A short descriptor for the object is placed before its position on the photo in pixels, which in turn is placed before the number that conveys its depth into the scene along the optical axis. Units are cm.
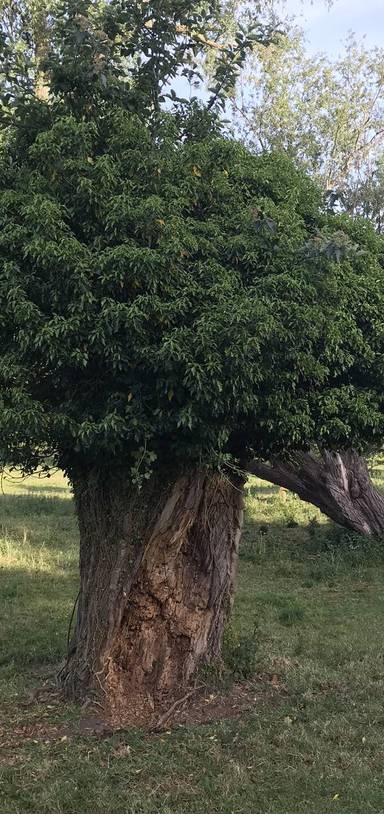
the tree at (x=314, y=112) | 1673
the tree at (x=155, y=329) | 491
